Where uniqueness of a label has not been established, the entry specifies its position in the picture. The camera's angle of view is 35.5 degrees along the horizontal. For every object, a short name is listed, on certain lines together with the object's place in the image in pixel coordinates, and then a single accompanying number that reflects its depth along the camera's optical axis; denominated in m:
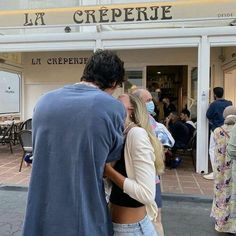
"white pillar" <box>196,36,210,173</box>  7.45
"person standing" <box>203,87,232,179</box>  6.97
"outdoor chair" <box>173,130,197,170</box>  8.20
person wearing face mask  3.31
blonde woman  1.69
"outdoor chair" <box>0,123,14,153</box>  10.24
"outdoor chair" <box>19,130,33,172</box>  7.52
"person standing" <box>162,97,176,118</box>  12.68
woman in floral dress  4.13
